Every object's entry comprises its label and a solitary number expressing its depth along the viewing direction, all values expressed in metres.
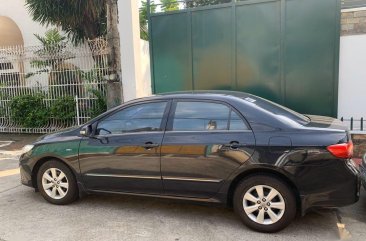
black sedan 3.66
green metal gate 6.81
